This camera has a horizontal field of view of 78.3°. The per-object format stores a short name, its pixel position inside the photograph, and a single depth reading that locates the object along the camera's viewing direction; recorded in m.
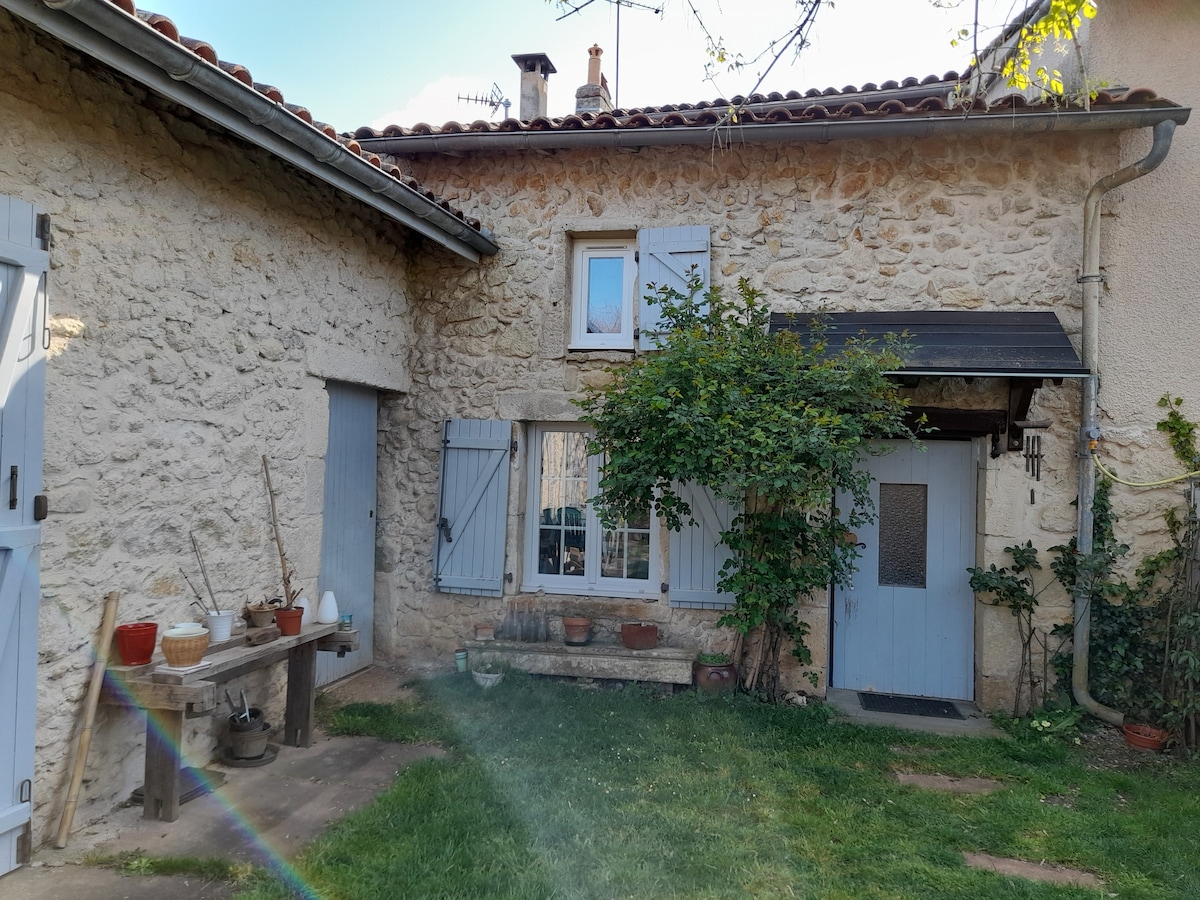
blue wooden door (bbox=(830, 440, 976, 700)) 5.38
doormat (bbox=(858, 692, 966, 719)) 5.11
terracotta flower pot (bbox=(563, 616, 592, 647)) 5.38
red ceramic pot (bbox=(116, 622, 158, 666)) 3.25
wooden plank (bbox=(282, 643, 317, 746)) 4.21
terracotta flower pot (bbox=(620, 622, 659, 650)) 5.29
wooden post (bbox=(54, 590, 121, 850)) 3.04
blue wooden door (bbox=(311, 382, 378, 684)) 5.25
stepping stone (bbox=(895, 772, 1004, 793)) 3.94
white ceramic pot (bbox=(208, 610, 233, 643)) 3.68
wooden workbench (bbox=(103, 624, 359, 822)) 3.16
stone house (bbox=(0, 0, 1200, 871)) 3.15
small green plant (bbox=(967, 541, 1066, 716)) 4.90
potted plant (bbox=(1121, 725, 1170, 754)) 4.39
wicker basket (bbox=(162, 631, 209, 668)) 3.27
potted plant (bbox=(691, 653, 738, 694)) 5.10
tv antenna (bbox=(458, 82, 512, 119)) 9.46
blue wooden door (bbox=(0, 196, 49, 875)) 2.84
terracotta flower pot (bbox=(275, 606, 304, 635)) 4.03
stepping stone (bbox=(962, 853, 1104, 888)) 3.05
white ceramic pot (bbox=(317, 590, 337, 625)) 4.34
